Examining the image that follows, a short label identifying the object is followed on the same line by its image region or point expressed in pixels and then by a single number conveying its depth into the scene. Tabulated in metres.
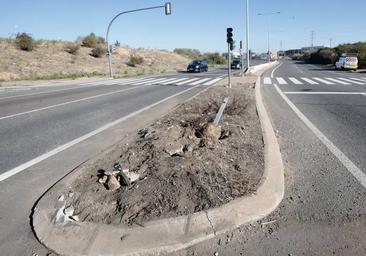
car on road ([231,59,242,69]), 55.59
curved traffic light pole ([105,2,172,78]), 34.50
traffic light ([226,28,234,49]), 18.92
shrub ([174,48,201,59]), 102.47
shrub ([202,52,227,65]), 92.56
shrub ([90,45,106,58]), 54.12
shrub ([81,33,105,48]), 60.45
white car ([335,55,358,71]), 45.03
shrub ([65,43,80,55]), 51.09
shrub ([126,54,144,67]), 57.69
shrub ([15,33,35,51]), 45.38
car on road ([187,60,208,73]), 45.25
